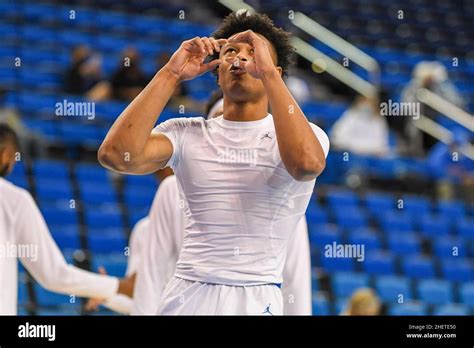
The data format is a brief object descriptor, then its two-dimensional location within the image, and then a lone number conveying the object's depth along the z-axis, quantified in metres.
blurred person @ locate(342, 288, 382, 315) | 10.49
